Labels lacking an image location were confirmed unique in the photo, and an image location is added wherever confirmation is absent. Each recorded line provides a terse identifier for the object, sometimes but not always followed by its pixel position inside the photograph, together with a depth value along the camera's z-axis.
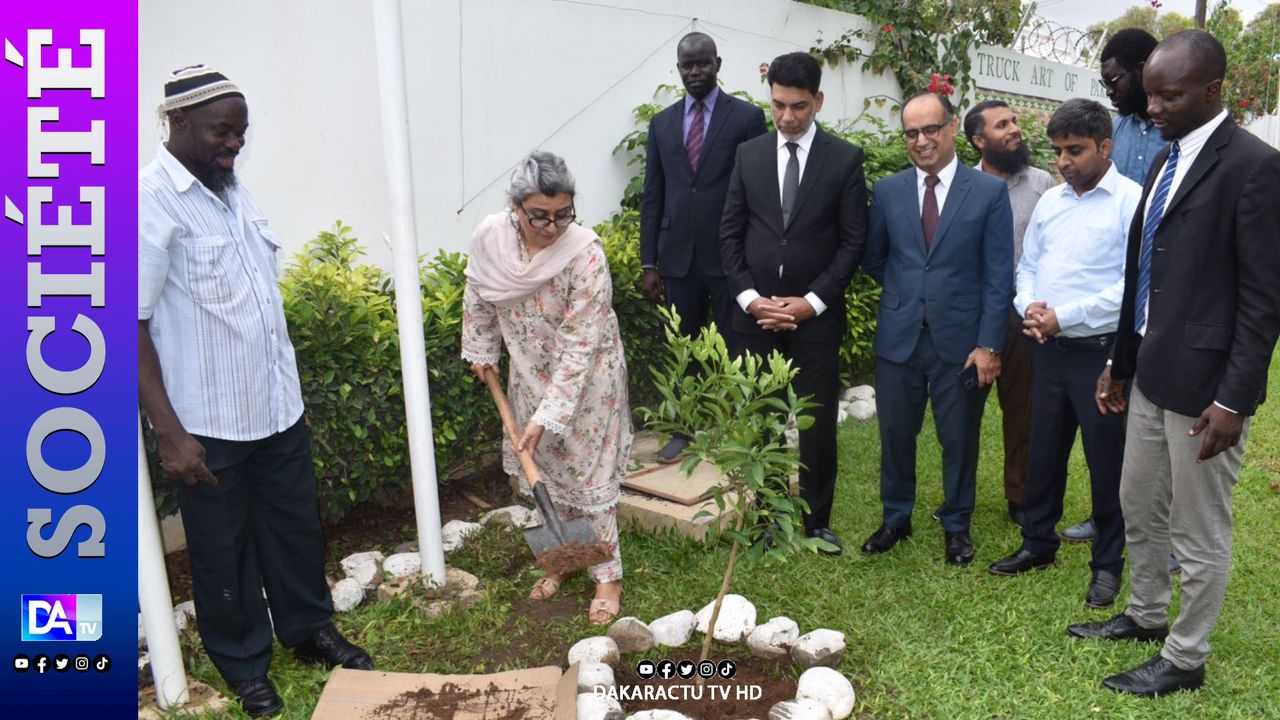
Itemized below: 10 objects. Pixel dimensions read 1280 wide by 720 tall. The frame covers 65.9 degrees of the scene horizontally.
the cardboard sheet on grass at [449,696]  3.05
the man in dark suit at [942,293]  4.07
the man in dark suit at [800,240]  4.20
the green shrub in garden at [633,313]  5.61
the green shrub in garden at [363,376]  4.25
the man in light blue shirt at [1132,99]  4.31
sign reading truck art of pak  10.80
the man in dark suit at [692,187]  5.23
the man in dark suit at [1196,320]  2.90
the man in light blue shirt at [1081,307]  3.81
